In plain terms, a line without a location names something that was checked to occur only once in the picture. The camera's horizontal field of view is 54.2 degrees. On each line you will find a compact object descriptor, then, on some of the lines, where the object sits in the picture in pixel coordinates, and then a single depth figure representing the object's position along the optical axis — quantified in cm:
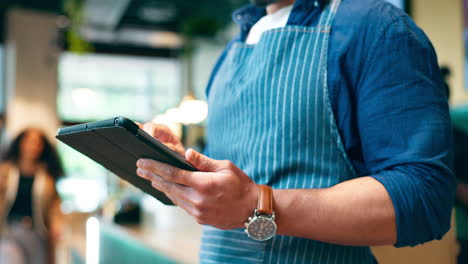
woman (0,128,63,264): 416
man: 69
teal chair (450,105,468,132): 260
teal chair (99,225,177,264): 252
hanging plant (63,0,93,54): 571
